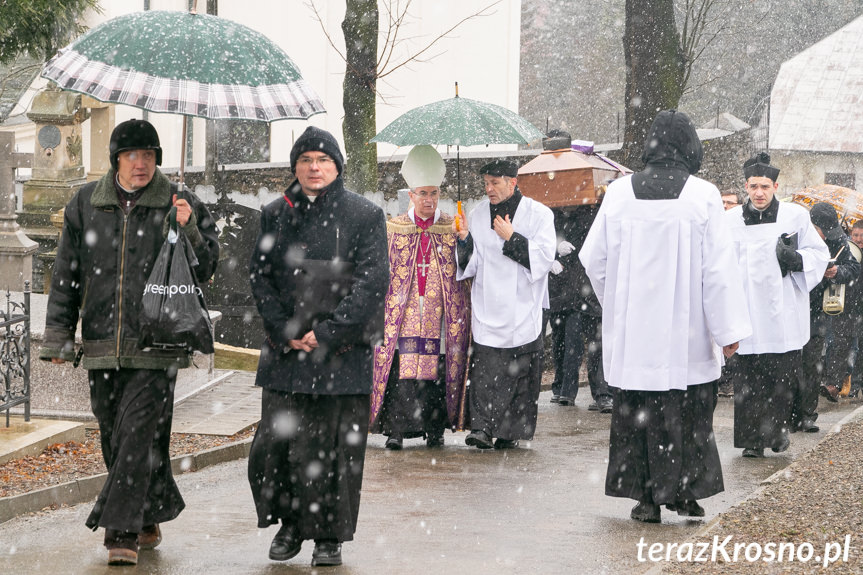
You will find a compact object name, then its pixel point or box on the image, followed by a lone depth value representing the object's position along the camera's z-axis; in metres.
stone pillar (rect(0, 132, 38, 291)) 16.78
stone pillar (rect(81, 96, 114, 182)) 20.22
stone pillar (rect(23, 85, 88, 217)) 19.20
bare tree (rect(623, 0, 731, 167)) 16.48
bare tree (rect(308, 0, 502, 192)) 15.25
